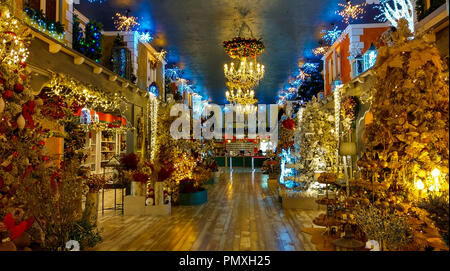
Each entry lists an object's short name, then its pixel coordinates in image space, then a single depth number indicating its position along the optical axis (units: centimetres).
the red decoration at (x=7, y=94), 305
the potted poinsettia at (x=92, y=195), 400
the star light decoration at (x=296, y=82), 1209
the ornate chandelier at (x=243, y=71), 695
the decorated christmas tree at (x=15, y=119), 298
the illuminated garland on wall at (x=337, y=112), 787
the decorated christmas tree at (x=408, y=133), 308
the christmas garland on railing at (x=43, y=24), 502
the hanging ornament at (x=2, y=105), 289
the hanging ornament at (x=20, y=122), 315
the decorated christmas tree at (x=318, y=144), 782
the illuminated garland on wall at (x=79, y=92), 570
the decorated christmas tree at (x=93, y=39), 698
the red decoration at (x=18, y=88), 319
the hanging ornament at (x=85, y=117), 623
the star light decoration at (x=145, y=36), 892
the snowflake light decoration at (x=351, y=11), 677
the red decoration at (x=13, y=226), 272
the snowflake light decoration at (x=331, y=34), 828
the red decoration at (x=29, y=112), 328
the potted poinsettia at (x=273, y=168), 1206
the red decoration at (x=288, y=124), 816
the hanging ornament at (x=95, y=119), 641
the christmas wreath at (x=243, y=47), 691
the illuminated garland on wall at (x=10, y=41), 313
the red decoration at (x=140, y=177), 614
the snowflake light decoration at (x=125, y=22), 749
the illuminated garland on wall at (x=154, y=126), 766
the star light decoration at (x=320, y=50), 1002
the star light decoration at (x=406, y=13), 523
